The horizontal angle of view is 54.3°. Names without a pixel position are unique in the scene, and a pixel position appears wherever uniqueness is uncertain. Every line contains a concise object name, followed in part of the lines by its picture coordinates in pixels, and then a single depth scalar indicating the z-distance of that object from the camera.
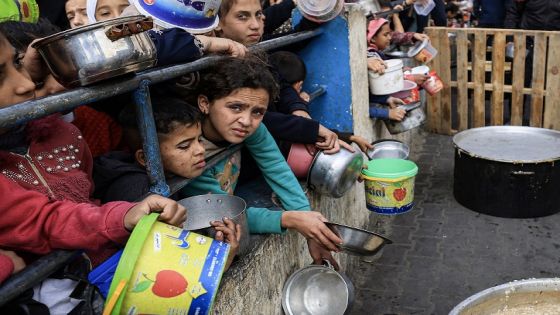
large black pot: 4.61
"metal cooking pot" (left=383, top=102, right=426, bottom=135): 4.76
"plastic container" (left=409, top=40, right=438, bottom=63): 5.81
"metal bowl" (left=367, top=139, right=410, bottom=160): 4.36
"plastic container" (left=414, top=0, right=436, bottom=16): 7.45
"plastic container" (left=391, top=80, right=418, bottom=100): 4.84
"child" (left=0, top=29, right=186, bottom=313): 1.57
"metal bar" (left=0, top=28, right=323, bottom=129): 1.47
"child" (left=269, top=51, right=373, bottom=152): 3.53
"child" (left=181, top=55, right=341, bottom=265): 2.51
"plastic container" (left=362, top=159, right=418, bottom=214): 3.51
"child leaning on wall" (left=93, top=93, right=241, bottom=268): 2.14
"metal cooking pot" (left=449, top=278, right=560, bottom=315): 2.58
